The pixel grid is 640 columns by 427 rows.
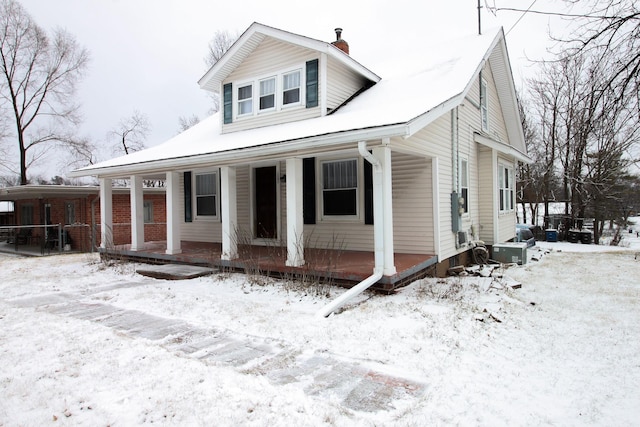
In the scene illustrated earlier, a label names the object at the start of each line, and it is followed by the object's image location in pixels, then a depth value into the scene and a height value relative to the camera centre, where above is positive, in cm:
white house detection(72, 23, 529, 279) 726 +118
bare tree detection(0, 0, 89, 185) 2478 +888
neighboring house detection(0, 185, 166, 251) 1512 +28
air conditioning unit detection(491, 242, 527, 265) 1018 -110
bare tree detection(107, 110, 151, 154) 3391 +703
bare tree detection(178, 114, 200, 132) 3316 +780
